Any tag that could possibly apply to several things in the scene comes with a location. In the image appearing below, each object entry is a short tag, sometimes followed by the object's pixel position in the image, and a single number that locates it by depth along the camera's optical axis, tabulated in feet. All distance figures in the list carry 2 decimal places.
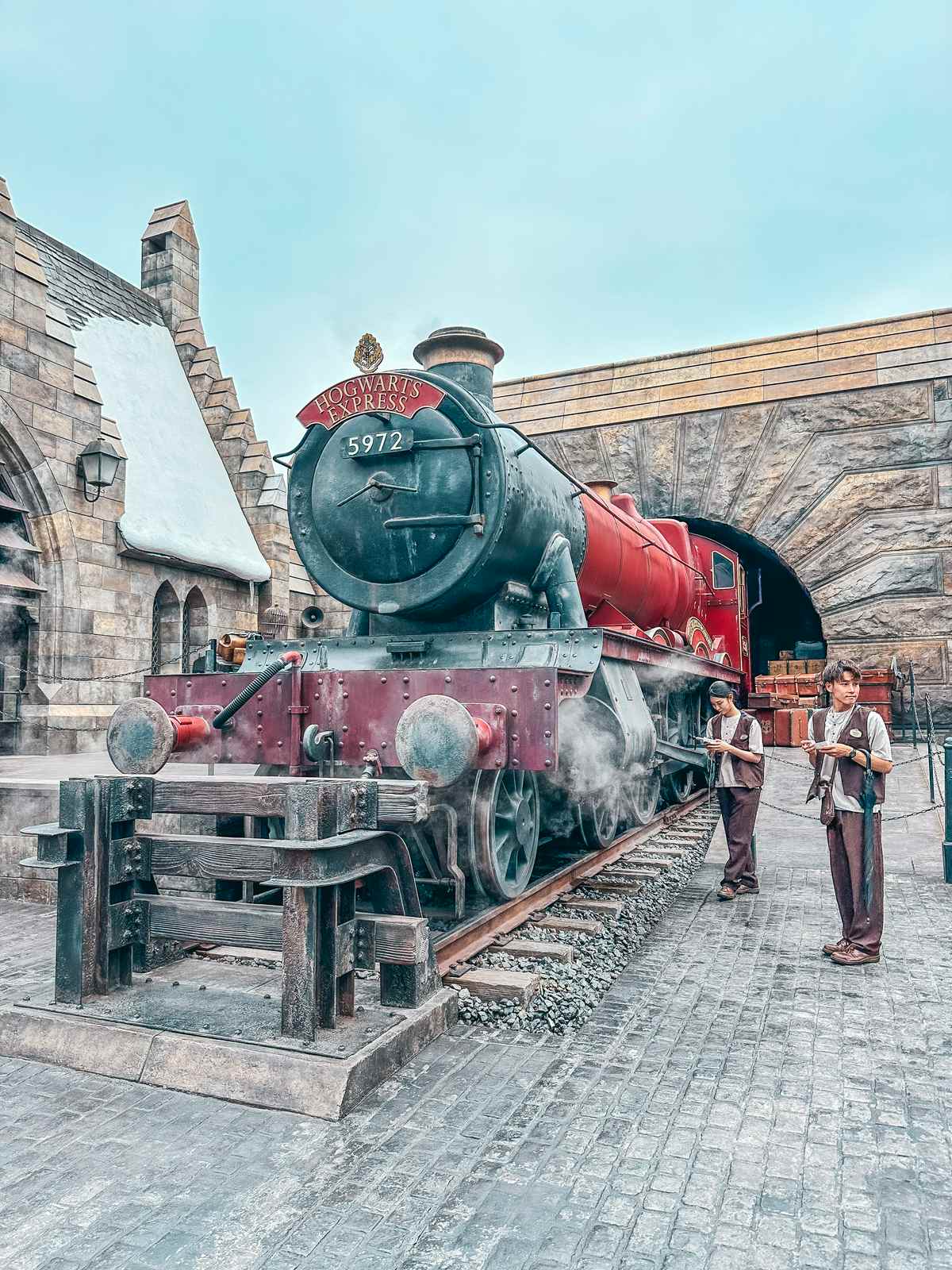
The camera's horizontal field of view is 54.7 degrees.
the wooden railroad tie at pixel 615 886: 16.57
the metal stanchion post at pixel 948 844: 18.42
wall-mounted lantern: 30.78
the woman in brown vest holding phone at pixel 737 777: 17.34
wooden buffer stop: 9.14
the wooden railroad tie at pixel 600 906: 14.93
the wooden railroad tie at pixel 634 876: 17.47
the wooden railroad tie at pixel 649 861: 18.94
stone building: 29.68
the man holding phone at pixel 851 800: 13.24
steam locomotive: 13.16
